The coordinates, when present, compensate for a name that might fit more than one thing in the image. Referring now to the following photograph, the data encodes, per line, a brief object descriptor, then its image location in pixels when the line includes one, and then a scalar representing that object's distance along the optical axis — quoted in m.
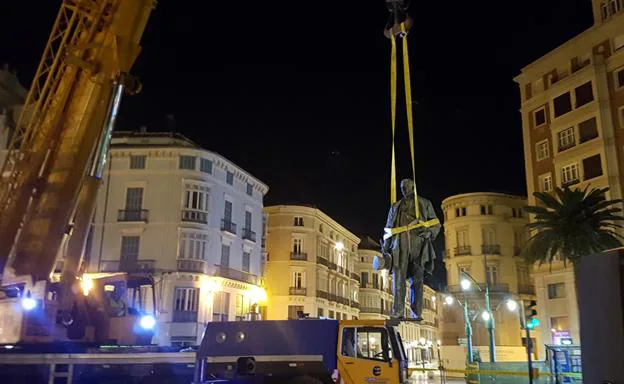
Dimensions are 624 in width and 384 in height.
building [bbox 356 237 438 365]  91.44
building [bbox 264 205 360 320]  66.00
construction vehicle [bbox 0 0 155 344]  16.58
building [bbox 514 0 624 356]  41.59
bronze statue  11.91
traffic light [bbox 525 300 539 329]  22.78
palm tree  32.66
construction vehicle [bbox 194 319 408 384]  11.71
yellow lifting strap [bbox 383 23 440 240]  11.73
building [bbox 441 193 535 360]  62.75
